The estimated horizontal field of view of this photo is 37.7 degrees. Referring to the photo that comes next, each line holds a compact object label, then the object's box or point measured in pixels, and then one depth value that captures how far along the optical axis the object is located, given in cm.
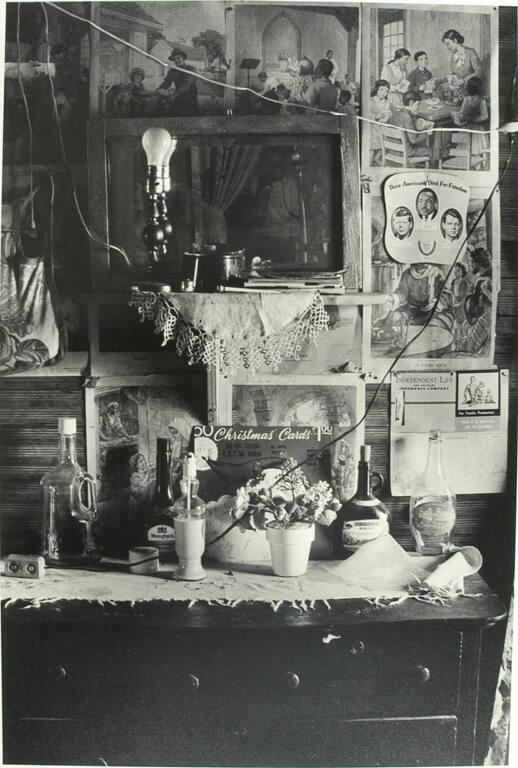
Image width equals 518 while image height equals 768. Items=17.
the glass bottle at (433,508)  177
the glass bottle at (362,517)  177
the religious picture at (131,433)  177
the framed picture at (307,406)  177
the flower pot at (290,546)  166
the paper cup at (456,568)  164
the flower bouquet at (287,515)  167
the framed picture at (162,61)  168
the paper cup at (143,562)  170
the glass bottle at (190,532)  166
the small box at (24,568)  168
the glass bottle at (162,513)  176
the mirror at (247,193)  170
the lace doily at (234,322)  165
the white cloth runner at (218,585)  160
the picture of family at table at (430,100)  170
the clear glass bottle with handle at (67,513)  174
